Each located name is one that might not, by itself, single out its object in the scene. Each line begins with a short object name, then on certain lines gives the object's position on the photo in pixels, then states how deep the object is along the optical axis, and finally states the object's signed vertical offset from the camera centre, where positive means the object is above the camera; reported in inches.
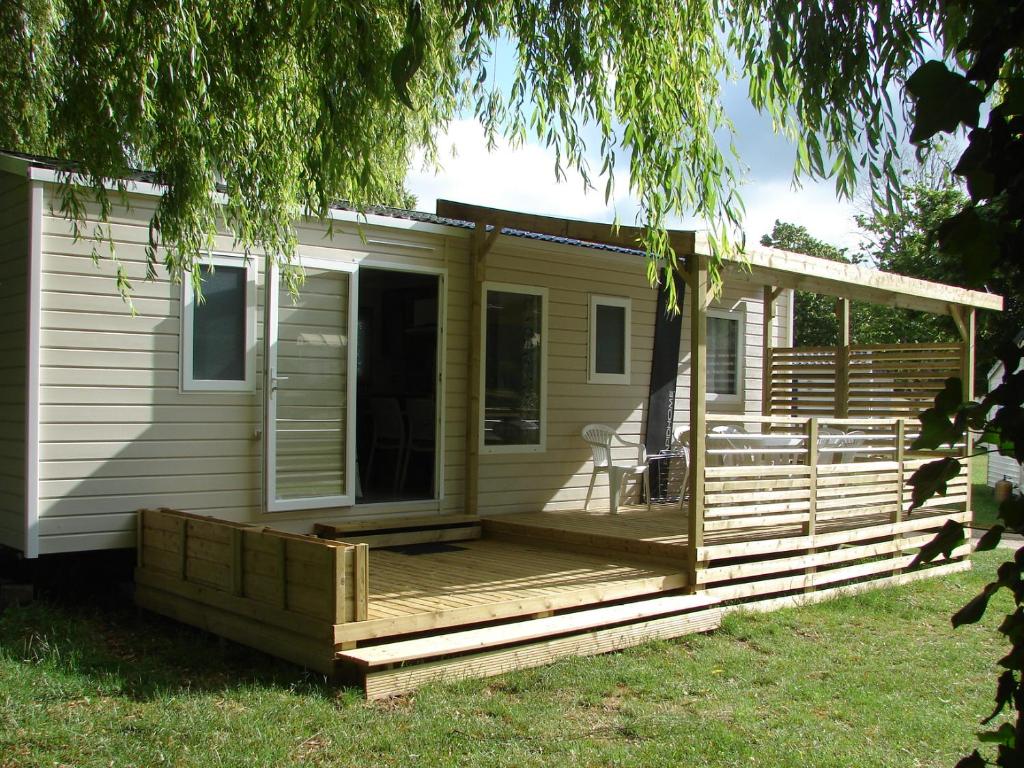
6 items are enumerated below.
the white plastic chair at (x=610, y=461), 342.3 -24.8
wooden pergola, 258.5 +36.3
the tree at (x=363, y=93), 170.7 +54.1
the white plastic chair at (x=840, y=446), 321.2 -16.4
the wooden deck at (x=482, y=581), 200.1 -48.0
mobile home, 229.8 -16.1
